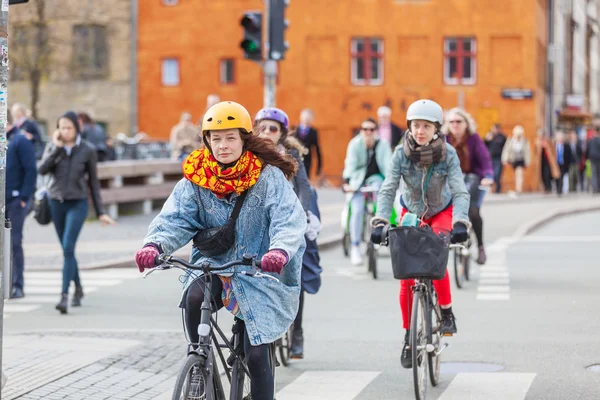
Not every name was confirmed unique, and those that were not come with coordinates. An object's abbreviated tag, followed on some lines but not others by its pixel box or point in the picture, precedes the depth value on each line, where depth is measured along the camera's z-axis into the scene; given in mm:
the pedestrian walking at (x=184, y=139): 25797
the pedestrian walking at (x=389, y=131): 19700
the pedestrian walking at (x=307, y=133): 22717
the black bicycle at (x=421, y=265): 7441
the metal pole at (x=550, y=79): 49312
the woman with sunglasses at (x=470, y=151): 13203
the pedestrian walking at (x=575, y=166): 40719
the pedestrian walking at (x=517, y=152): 35778
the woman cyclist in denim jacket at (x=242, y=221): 5664
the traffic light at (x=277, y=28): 16297
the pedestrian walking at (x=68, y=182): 11844
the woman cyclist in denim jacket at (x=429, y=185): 8016
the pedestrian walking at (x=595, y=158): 37062
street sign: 44969
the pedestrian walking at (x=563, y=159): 37812
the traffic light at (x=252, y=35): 15828
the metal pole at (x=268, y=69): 16438
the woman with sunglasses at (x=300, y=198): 8727
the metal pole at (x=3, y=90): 5852
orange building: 45406
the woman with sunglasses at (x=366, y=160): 15555
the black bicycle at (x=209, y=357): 5219
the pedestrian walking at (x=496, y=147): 35094
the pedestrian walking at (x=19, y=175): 12391
